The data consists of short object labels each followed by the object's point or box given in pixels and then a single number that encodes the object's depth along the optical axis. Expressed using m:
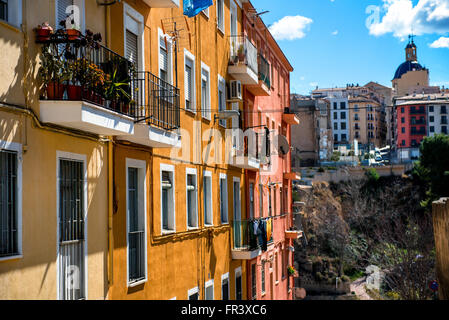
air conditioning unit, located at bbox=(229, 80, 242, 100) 22.19
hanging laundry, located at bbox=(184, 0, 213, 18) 15.83
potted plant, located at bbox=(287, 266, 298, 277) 34.89
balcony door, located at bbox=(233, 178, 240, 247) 22.66
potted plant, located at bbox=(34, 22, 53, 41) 9.73
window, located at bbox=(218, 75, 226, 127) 21.58
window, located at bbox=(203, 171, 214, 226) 19.61
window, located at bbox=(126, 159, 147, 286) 13.46
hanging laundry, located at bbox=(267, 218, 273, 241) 25.64
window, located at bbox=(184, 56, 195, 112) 17.78
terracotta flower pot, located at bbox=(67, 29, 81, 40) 9.82
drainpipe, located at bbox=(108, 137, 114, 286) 12.13
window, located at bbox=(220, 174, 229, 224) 21.66
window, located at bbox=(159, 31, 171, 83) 15.53
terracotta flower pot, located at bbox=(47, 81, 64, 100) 9.81
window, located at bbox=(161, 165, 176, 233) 15.92
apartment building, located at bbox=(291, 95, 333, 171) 94.88
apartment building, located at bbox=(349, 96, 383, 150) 148.88
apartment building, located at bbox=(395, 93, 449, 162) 132.88
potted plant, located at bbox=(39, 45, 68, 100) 9.81
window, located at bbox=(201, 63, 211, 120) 19.34
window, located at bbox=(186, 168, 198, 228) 18.05
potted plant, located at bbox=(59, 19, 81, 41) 9.82
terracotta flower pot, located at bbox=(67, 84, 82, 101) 9.80
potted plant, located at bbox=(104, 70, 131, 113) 10.68
